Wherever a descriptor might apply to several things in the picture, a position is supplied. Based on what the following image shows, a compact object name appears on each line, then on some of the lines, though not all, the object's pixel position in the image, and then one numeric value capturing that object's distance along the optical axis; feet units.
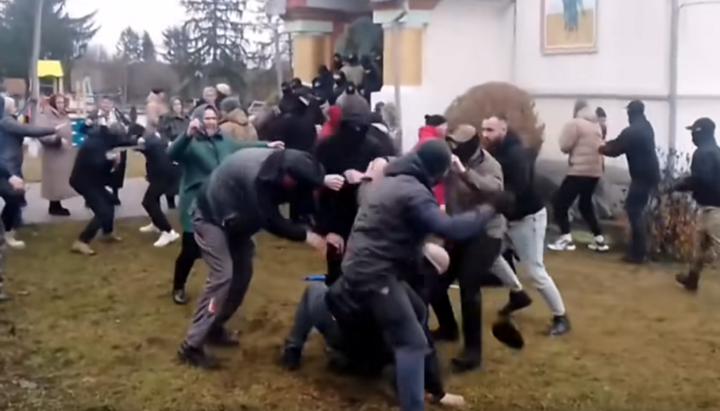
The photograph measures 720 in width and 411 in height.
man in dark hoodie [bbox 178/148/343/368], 22.13
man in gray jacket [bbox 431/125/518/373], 23.54
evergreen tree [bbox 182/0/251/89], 149.07
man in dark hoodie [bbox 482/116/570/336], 24.54
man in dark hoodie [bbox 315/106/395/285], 24.28
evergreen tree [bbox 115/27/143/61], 183.42
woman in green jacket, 28.09
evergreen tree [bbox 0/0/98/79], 150.61
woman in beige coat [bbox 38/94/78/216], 46.32
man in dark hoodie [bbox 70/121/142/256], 38.32
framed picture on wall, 48.88
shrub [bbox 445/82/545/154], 32.32
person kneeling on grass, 21.15
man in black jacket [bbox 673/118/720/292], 32.45
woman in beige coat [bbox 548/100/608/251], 39.88
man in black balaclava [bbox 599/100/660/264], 38.17
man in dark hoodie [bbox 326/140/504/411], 19.60
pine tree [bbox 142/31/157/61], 180.04
